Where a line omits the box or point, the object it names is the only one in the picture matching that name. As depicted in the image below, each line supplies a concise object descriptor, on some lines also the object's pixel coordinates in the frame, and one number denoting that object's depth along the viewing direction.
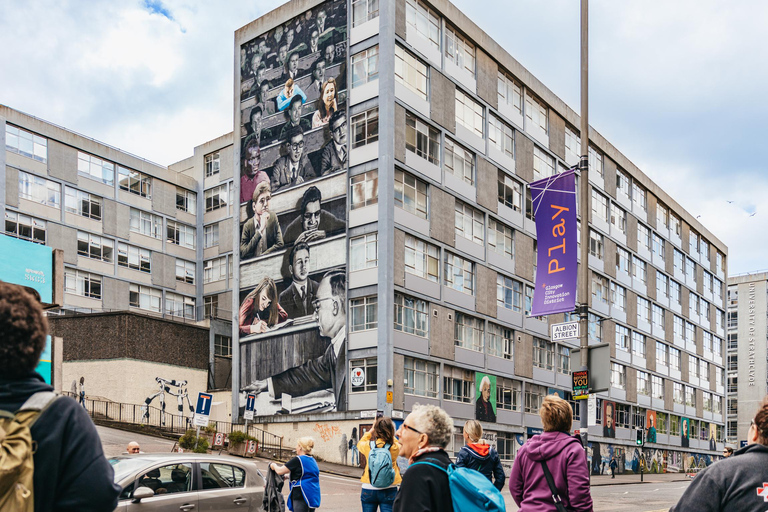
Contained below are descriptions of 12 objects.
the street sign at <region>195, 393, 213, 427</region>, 24.17
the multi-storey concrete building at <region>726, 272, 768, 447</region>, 114.56
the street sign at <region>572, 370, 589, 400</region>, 13.51
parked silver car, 10.62
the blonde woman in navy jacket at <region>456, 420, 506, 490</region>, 9.69
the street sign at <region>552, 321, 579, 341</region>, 14.02
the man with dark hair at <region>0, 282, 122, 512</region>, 2.74
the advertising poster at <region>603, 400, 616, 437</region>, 65.19
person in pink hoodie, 6.20
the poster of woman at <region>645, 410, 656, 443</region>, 72.69
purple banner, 15.23
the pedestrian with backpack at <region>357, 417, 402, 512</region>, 9.16
